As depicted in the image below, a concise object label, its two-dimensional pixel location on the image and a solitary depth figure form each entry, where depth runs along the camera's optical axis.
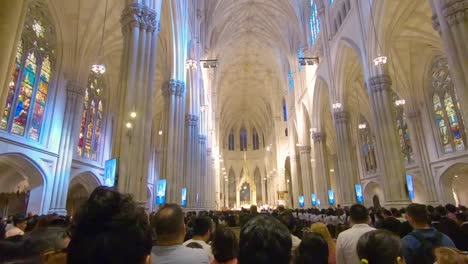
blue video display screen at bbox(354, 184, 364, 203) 17.36
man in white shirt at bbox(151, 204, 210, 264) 2.03
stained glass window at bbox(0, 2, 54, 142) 13.58
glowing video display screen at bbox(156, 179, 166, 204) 11.70
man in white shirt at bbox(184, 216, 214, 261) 3.78
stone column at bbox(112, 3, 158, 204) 8.34
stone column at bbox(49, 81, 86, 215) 15.51
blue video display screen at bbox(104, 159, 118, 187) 7.84
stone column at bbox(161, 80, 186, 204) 14.21
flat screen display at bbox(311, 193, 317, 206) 24.94
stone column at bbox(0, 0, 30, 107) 4.11
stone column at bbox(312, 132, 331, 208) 23.69
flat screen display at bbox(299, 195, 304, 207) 29.52
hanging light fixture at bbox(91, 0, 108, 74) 10.58
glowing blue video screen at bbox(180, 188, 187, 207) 15.16
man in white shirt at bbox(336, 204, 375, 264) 2.94
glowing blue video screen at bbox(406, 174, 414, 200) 12.54
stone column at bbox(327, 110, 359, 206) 18.29
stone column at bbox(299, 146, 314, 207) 27.73
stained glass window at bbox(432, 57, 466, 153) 18.45
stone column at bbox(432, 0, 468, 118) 8.28
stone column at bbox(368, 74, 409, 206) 12.68
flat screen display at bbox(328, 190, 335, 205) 22.86
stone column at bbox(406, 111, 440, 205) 19.77
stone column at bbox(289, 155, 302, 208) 32.75
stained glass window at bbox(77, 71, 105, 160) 19.61
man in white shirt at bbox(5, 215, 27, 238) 5.29
